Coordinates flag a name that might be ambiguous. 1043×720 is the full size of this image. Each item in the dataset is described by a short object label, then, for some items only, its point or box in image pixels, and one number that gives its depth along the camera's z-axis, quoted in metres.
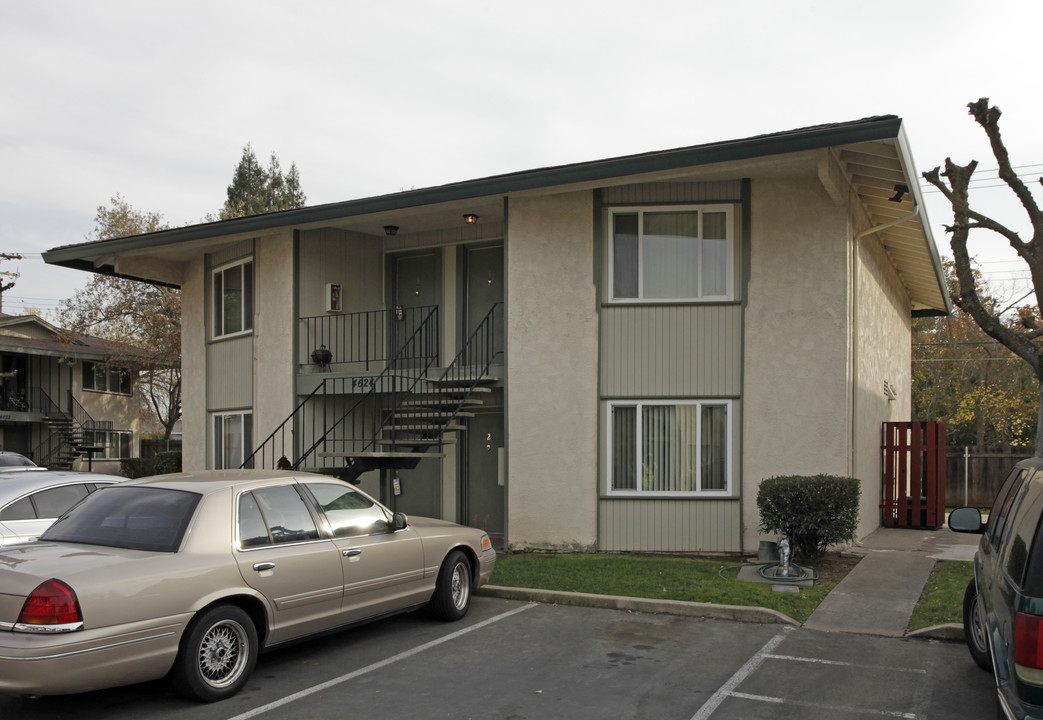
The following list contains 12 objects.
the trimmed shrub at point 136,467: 25.34
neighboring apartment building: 32.78
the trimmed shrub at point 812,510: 10.20
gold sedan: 5.12
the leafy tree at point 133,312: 31.38
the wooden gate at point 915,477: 15.34
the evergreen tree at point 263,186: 54.94
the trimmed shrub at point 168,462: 21.53
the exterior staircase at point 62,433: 32.66
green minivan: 3.83
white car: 8.95
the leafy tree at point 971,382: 31.06
